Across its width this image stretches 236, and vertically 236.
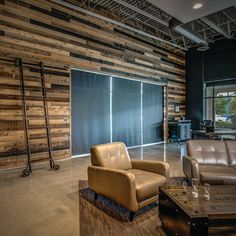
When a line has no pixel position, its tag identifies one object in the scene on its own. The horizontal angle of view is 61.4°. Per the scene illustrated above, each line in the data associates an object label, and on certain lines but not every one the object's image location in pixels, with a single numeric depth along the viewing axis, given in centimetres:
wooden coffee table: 171
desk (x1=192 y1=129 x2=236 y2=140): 529
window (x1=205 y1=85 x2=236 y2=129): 935
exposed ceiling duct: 599
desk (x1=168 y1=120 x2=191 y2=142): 870
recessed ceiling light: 468
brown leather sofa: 315
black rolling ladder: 445
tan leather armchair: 241
